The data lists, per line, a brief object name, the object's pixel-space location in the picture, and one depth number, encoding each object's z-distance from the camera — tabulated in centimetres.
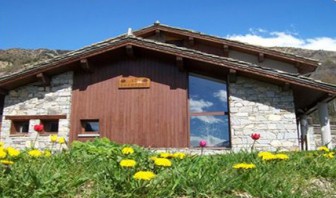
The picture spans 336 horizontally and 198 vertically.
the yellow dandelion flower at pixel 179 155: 384
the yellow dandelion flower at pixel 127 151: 357
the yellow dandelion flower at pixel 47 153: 429
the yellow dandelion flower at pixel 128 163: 294
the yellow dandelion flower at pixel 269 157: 352
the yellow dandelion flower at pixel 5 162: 316
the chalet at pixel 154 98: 1066
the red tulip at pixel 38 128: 566
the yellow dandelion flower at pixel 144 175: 276
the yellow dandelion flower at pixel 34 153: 374
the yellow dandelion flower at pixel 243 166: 327
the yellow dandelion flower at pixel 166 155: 361
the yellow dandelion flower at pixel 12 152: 364
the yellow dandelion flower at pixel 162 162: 305
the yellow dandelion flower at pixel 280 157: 357
